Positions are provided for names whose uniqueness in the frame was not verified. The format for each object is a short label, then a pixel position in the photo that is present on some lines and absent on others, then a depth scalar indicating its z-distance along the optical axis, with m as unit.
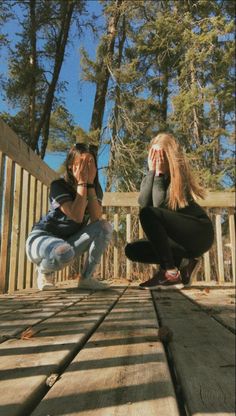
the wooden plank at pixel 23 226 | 3.23
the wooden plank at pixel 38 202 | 3.68
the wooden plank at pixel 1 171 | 2.57
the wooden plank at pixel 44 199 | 3.95
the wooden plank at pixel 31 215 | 3.46
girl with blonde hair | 2.82
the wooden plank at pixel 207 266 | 4.35
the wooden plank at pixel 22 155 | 2.62
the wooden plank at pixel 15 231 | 3.05
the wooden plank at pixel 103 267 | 4.66
